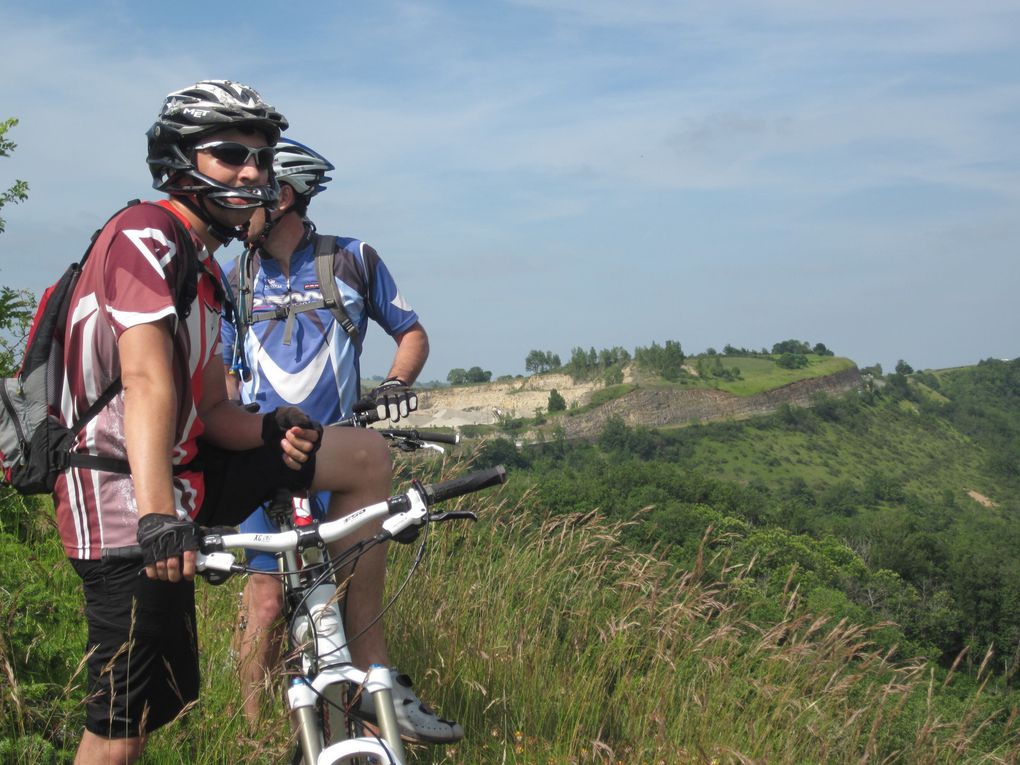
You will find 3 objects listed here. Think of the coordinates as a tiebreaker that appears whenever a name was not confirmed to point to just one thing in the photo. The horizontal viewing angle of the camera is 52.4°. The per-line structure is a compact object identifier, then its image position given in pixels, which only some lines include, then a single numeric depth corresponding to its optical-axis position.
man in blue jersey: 3.55
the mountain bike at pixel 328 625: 2.05
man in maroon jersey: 2.16
